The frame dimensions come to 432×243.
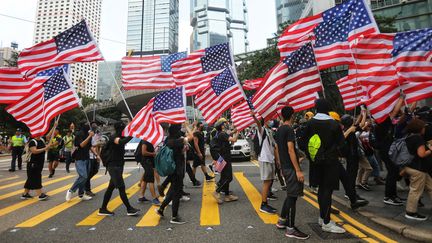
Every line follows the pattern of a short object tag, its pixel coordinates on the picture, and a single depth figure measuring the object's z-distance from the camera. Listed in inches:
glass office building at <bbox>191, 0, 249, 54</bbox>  6648.6
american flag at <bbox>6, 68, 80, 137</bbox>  268.8
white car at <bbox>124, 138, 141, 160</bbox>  653.3
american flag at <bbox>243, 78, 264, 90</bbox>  450.1
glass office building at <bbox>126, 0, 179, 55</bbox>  3902.6
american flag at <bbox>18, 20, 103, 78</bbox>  273.1
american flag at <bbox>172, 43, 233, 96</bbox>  342.3
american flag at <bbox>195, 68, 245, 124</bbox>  291.6
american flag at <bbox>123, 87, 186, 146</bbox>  237.3
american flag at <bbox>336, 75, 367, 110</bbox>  316.7
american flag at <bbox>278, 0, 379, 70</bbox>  253.9
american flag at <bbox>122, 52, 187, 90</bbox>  352.5
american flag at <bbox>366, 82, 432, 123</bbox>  227.1
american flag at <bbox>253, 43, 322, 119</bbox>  238.1
